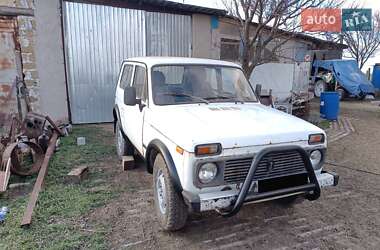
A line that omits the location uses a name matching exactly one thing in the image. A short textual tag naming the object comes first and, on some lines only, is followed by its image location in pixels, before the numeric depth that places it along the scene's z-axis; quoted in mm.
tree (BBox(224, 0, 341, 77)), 7191
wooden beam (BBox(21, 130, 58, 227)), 3414
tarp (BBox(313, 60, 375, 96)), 15984
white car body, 2822
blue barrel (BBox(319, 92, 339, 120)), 10086
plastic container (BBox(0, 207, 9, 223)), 3510
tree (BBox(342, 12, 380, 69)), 25312
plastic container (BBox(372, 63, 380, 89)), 19453
